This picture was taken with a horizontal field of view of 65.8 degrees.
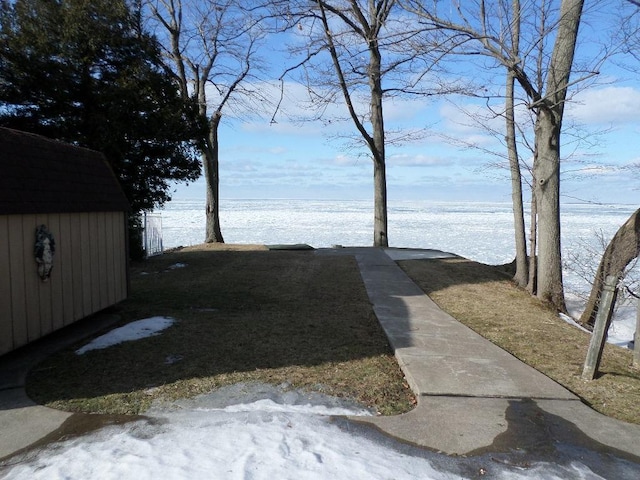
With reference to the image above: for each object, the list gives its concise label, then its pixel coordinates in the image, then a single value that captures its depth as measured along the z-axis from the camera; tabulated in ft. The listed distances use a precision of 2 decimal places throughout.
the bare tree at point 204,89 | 67.56
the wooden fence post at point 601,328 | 16.29
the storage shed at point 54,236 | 16.71
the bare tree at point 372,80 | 56.34
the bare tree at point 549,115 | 31.07
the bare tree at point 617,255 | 29.45
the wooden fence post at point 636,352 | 18.71
